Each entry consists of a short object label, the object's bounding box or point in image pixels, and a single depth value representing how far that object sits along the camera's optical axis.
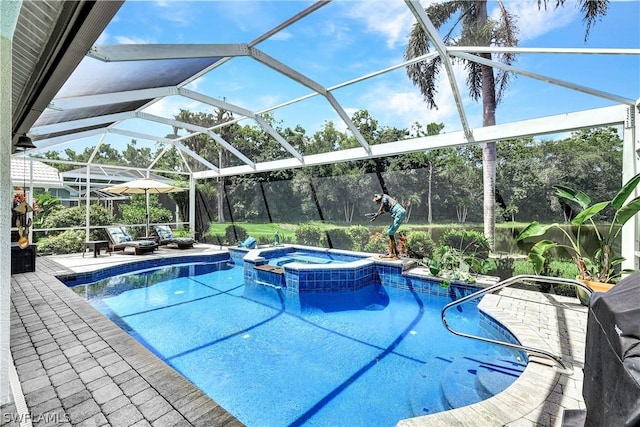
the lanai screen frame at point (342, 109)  4.82
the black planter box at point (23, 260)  7.87
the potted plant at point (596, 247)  5.23
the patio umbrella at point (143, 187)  11.98
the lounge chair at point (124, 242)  11.62
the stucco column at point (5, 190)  2.31
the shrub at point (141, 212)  14.85
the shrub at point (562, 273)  6.91
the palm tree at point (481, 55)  8.17
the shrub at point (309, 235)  13.66
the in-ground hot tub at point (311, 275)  8.38
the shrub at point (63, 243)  11.45
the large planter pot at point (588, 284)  5.38
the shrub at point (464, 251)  8.20
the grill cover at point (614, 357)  1.17
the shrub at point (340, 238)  12.82
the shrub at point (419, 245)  10.17
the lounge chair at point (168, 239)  13.28
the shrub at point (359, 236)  12.29
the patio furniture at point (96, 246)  10.93
